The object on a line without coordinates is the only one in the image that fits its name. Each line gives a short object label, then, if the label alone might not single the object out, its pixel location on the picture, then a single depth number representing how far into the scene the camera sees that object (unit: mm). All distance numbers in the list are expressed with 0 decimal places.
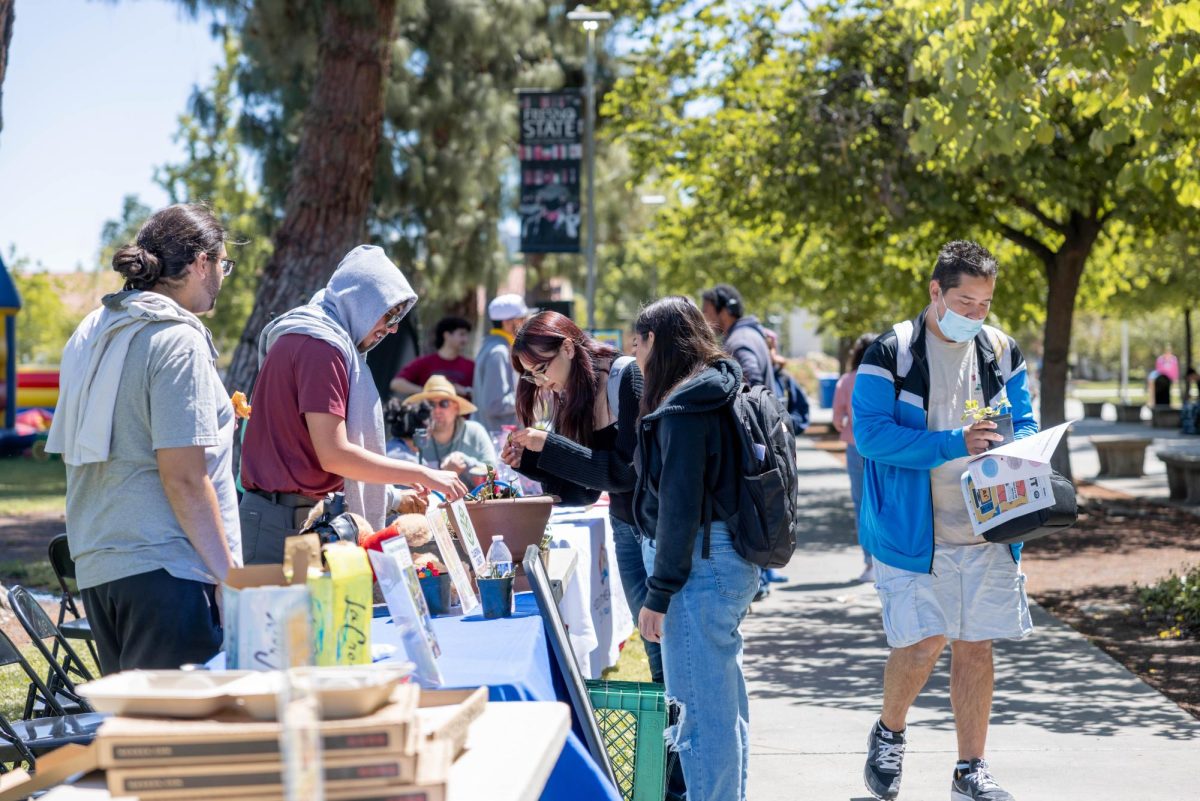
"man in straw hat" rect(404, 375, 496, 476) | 7984
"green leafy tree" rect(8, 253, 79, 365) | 56281
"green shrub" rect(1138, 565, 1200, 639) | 8375
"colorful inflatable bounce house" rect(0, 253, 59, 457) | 27188
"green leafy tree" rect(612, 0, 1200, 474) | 12617
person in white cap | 9836
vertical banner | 16312
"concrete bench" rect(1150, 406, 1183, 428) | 32500
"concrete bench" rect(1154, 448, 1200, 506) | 16141
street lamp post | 18500
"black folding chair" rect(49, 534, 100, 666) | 5898
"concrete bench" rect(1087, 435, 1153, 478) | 20344
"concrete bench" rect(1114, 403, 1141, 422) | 36500
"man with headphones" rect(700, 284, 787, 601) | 8234
